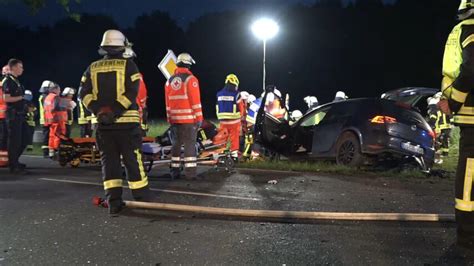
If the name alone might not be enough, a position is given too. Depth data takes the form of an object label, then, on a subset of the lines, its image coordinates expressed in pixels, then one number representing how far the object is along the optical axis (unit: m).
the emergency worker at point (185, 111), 7.71
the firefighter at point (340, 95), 14.21
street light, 16.53
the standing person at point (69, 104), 12.79
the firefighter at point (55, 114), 12.25
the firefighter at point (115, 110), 5.52
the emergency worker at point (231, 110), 10.11
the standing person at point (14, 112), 9.05
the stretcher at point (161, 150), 8.58
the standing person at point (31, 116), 11.09
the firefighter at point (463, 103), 3.93
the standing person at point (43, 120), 12.65
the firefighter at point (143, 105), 9.43
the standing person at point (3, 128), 9.80
